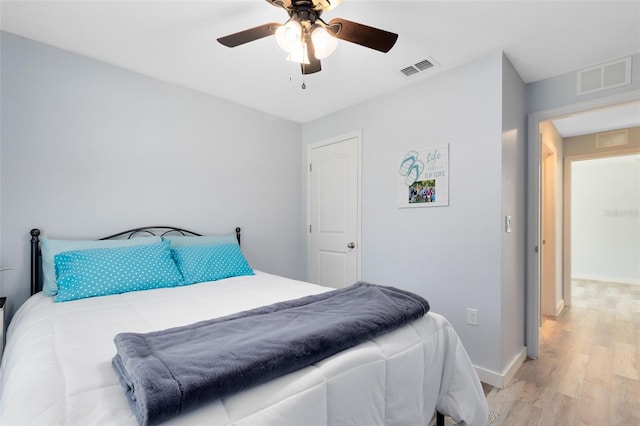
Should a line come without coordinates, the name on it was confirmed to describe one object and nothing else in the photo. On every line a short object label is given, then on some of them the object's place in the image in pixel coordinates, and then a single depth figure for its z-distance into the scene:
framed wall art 2.56
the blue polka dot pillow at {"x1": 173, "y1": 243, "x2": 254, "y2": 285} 2.36
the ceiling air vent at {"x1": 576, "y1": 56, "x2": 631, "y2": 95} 2.28
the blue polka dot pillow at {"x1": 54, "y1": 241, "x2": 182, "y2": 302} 1.87
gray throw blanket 0.78
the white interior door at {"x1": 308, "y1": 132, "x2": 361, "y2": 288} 3.30
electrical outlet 2.37
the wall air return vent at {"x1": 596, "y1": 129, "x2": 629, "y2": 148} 3.93
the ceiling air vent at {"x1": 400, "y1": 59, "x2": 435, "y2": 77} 2.41
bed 0.83
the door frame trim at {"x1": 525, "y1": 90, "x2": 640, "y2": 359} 2.71
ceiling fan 1.48
